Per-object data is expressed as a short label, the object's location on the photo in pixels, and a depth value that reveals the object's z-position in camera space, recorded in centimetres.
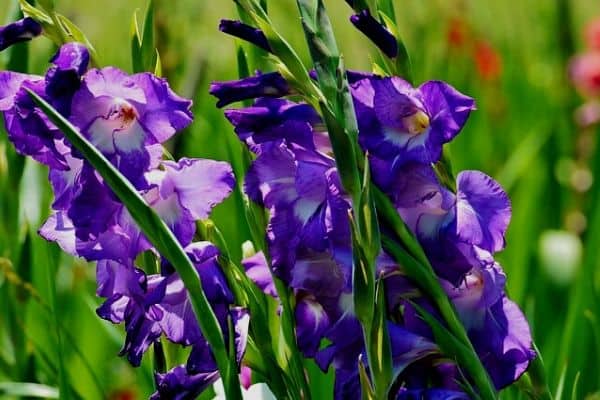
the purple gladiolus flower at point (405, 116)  289
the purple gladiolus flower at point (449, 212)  290
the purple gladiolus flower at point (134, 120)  288
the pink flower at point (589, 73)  599
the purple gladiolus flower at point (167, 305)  288
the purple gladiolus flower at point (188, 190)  289
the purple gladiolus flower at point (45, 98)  286
